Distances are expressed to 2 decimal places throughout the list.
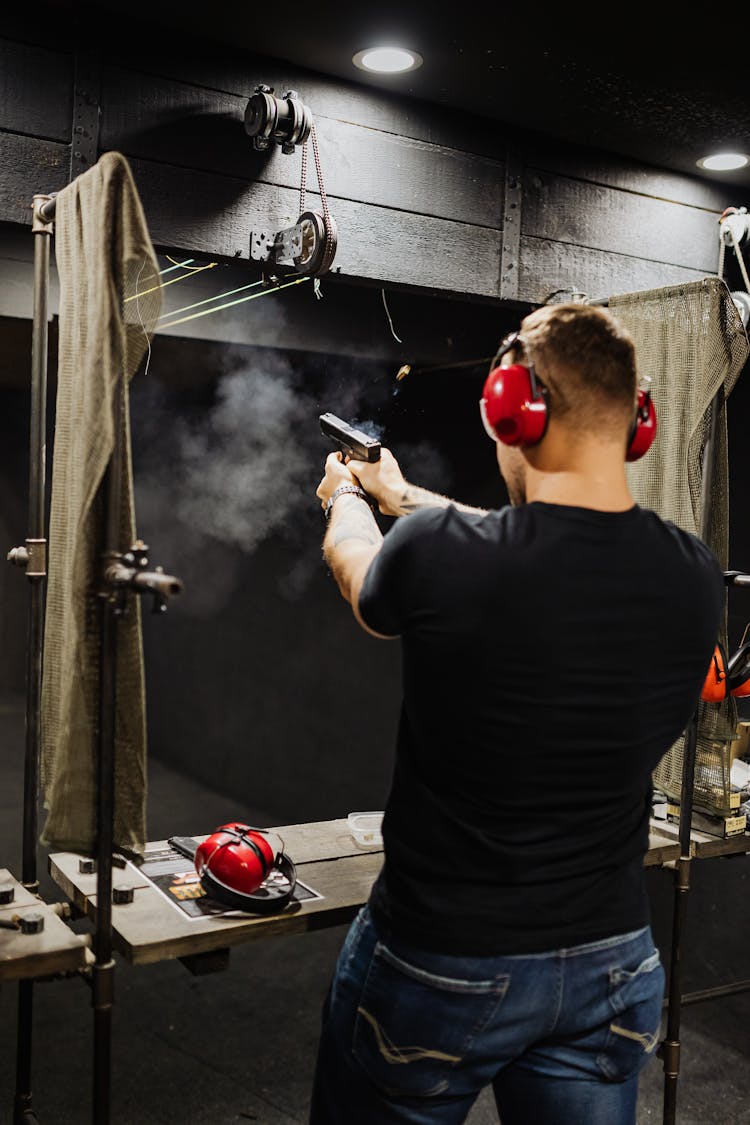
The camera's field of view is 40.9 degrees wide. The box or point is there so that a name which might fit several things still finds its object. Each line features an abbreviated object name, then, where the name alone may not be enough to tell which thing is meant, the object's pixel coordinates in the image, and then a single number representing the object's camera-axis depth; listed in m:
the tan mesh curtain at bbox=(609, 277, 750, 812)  2.88
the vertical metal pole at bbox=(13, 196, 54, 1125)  2.25
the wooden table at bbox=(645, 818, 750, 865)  2.97
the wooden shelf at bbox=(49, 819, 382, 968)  2.09
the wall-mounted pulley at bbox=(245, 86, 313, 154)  2.77
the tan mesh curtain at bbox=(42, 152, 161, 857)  1.79
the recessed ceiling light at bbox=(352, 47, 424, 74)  2.90
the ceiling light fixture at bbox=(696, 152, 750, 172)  3.63
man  1.47
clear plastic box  2.83
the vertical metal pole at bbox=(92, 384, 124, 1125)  1.82
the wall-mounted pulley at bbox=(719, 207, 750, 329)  3.71
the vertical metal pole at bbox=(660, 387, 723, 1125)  2.83
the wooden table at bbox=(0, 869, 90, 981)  1.87
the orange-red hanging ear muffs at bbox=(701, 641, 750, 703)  2.95
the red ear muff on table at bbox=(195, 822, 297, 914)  2.23
